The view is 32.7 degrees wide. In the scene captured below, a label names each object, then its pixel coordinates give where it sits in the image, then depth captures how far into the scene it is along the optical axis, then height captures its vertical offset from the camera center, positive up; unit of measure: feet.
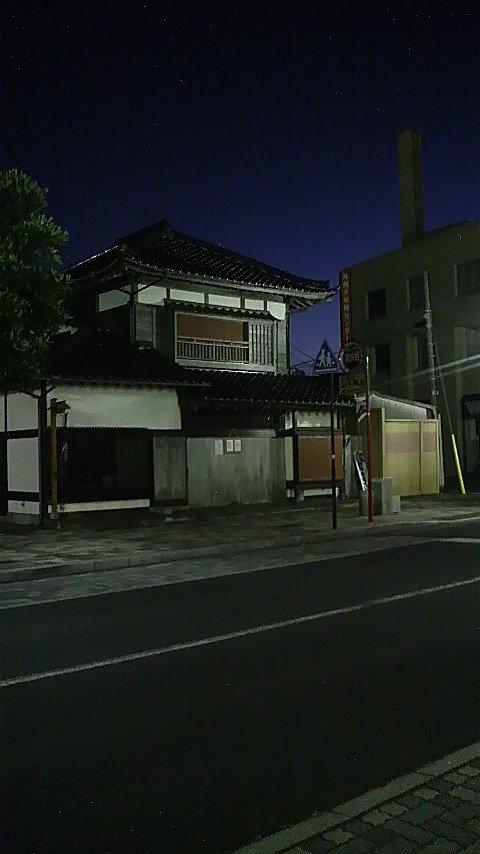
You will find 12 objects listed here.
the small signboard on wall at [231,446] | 74.84 +2.98
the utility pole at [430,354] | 94.79 +13.99
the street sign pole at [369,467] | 60.44 +0.68
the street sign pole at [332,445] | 56.19 +2.23
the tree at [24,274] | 48.16 +12.44
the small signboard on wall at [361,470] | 69.09 +0.46
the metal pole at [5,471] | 69.41 +1.00
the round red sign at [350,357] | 57.62 +8.38
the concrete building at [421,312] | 136.26 +28.95
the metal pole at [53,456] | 62.23 +1.97
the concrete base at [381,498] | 67.46 -1.87
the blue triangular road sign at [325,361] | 53.78 +7.67
